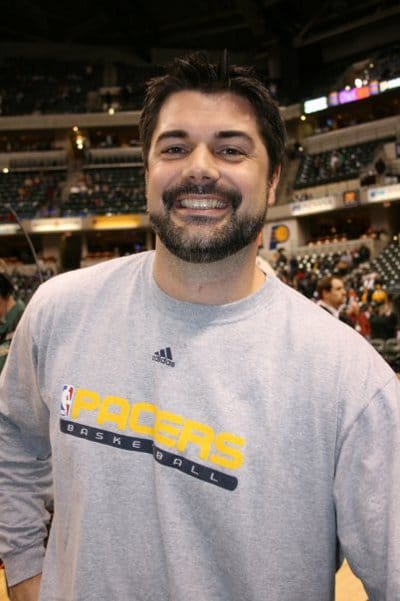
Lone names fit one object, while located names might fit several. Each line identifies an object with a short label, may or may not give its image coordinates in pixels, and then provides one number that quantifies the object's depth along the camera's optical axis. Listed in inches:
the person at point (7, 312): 122.3
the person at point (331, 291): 233.9
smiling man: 45.1
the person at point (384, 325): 377.4
